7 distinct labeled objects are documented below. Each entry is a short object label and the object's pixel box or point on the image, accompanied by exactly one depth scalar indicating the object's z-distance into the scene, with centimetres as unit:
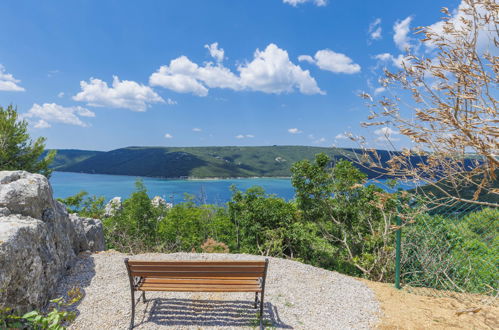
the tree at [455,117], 225
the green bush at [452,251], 471
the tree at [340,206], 707
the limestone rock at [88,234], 636
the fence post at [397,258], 524
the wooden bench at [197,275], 354
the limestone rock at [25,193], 464
